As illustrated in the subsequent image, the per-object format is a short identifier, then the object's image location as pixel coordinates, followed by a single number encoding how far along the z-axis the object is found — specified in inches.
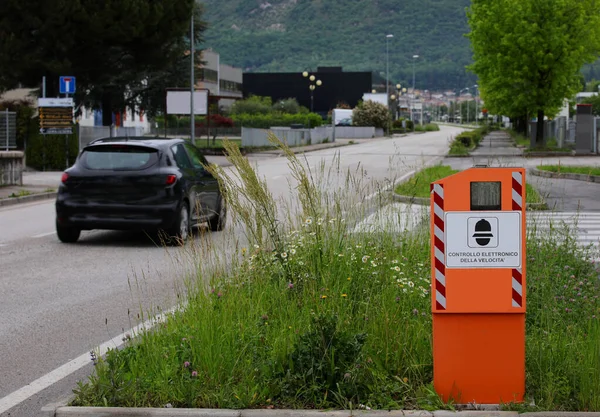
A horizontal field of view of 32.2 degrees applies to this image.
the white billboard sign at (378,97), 5140.8
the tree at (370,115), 4010.8
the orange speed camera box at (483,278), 230.1
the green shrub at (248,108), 4119.1
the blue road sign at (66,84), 1369.3
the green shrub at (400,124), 4819.1
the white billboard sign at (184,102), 1911.9
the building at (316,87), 6210.6
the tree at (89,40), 1702.8
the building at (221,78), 4950.8
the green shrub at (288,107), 4943.4
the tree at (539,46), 1809.8
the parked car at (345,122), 4362.7
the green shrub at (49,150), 1461.6
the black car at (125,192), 580.4
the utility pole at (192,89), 1833.4
